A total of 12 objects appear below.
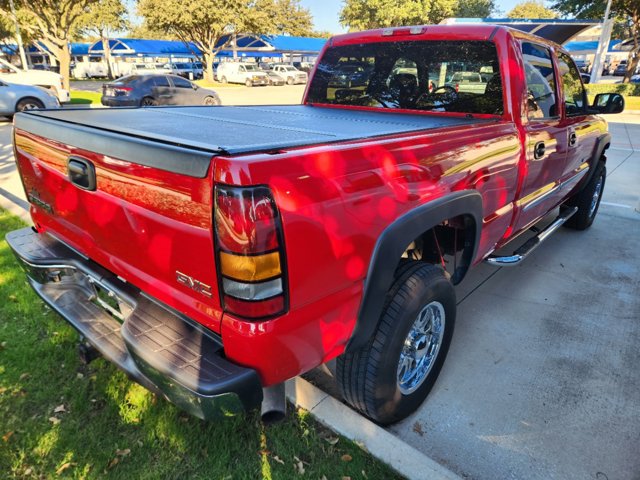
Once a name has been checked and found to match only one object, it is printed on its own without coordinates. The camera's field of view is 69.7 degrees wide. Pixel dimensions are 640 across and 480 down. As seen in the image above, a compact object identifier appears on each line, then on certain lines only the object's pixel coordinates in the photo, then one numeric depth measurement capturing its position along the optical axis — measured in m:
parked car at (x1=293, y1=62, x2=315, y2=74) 50.86
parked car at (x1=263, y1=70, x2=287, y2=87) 35.12
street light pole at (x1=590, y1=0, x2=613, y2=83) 22.20
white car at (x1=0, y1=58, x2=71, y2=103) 14.37
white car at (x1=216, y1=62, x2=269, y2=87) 34.12
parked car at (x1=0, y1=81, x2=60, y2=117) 12.33
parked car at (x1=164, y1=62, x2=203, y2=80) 42.29
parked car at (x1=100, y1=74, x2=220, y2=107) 15.33
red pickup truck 1.55
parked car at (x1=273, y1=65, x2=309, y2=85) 36.97
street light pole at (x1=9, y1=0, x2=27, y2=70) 19.42
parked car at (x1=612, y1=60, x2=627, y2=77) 45.69
